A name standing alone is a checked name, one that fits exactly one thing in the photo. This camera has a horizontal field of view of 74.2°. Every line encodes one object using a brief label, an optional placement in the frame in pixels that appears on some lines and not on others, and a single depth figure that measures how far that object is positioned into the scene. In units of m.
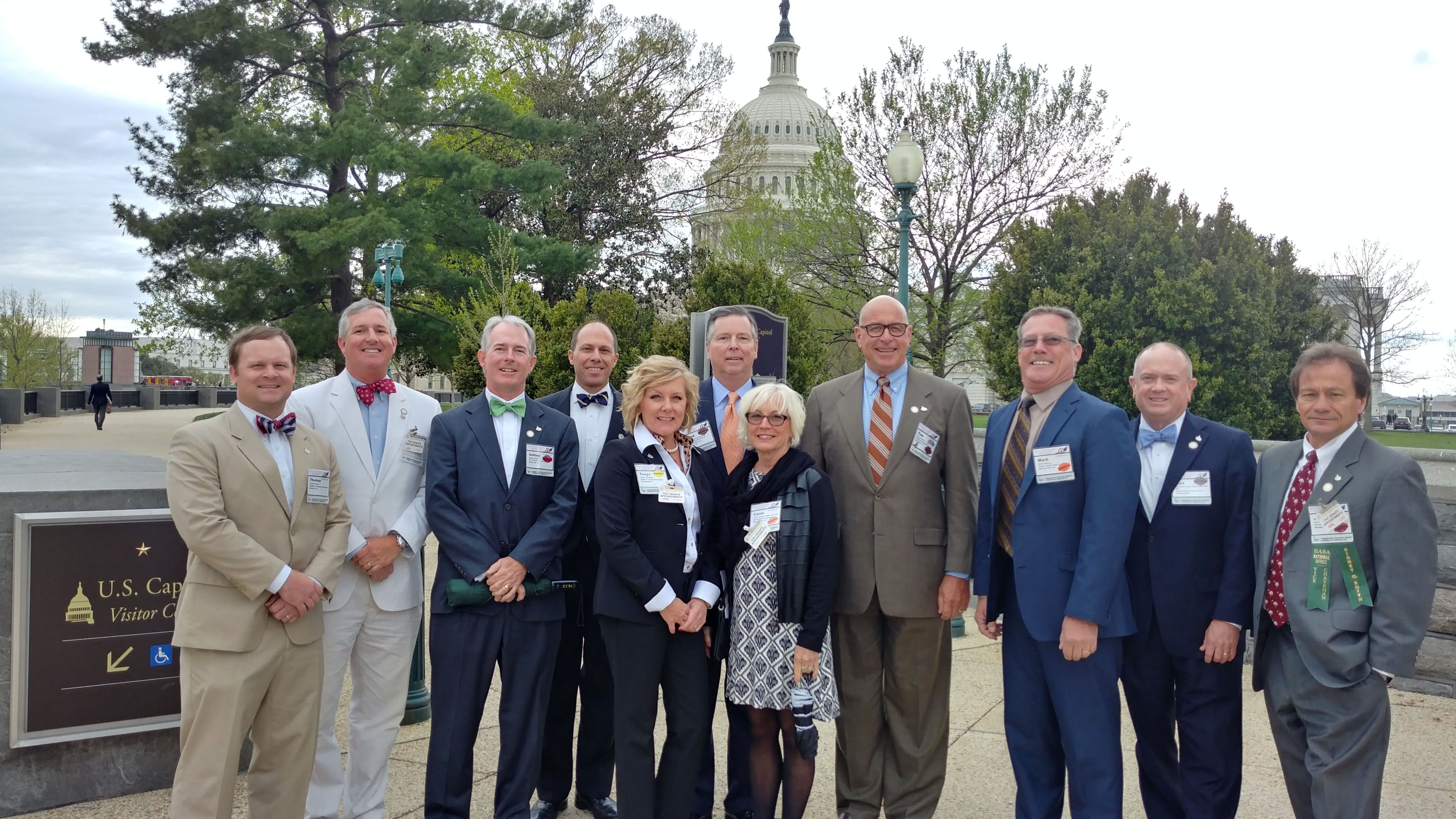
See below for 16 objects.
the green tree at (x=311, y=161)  19.75
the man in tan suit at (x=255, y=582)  3.46
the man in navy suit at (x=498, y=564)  3.91
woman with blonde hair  3.74
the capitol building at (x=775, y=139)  29.05
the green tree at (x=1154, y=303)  18.83
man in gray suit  3.35
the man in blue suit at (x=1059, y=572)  3.73
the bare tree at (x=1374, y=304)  39.16
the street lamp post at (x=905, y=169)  10.85
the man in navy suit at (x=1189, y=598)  3.87
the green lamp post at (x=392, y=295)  5.54
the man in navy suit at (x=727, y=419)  4.21
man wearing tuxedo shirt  4.34
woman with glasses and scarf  3.76
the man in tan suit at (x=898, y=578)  4.12
